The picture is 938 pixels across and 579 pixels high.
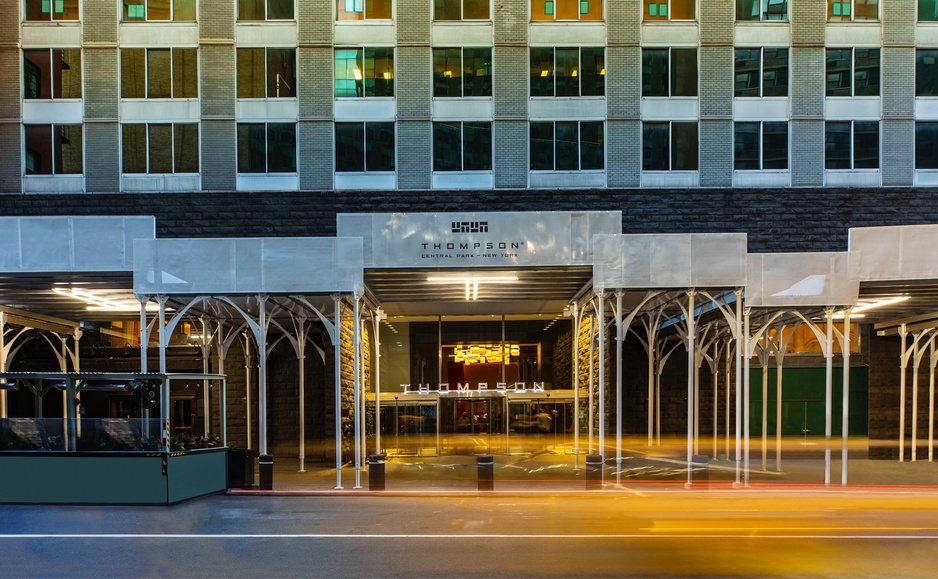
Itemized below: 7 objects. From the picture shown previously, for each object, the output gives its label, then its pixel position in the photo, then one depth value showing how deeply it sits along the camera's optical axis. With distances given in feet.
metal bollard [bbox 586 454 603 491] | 64.80
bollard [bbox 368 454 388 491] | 66.03
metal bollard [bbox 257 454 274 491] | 65.51
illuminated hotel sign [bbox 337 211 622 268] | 70.28
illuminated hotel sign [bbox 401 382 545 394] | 105.81
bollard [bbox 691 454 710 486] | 70.48
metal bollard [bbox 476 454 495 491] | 65.21
